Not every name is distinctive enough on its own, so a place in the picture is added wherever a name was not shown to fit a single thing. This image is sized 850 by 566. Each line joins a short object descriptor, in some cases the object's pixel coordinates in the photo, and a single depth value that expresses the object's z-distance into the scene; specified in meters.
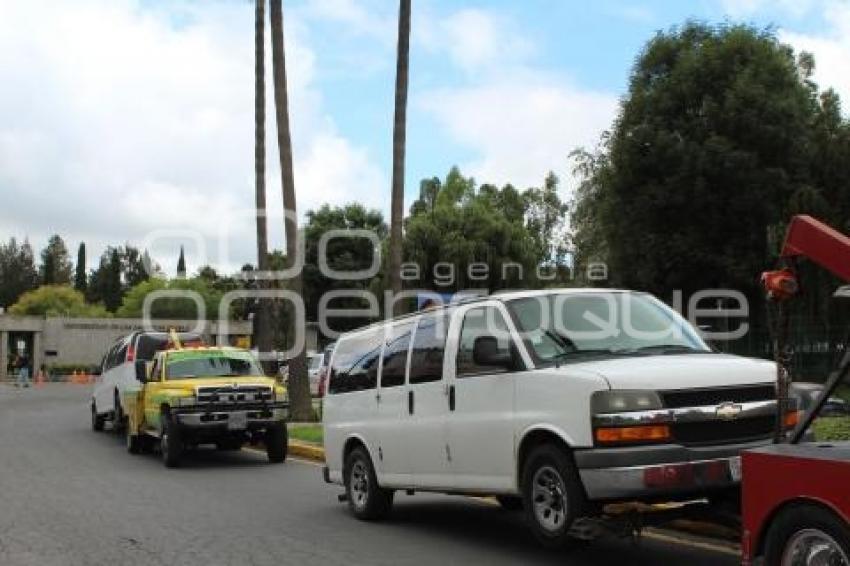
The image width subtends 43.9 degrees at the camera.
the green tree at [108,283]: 141.88
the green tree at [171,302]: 97.38
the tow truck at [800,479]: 5.45
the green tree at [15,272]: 137.62
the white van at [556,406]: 7.14
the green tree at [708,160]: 28.81
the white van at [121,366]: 21.79
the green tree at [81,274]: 145.25
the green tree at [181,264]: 157.12
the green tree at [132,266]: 155.75
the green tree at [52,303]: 110.25
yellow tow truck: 16.42
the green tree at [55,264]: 142.38
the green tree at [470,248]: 46.38
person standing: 57.66
